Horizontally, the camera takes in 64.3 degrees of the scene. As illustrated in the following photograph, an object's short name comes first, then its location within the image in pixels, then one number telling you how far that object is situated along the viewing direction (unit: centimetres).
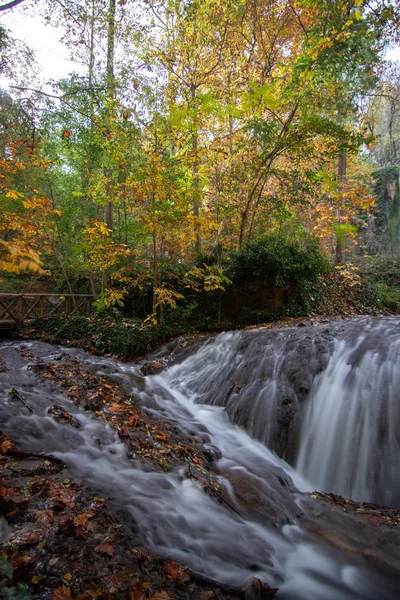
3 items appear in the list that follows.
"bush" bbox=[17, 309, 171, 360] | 806
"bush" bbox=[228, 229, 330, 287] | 826
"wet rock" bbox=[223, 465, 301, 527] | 298
